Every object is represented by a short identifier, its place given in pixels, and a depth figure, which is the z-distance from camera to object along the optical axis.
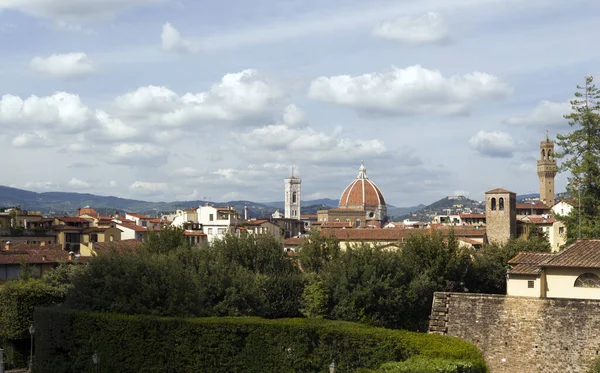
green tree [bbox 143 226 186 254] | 53.68
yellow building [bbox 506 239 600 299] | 32.38
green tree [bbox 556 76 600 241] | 53.81
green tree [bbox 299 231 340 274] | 58.22
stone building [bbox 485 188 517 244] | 91.12
